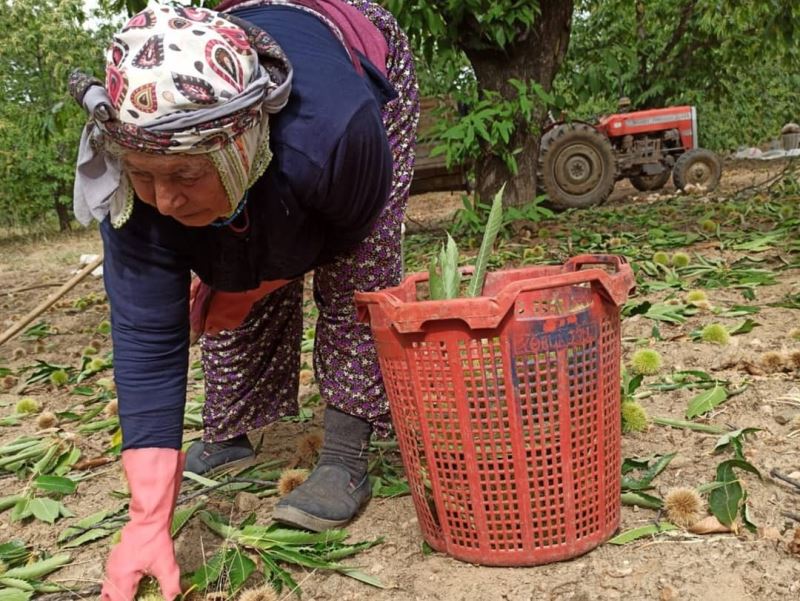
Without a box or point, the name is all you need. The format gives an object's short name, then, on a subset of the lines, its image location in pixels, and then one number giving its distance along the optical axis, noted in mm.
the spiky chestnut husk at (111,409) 2618
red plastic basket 1249
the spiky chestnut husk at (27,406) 2770
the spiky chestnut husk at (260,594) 1393
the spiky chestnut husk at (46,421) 2543
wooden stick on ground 2543
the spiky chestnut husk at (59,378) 3104
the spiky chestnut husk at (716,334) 2432
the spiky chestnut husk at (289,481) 1820
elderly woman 1206
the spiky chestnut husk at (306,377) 2709
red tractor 6902
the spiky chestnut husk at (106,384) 2945
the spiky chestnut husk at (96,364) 3211
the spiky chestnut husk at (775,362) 2152
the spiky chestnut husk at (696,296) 2826
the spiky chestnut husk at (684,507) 1483
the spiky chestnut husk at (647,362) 2221
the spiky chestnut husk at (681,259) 3447
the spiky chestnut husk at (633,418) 1897
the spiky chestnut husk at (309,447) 2031
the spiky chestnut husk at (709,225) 4184
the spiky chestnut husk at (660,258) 3434
